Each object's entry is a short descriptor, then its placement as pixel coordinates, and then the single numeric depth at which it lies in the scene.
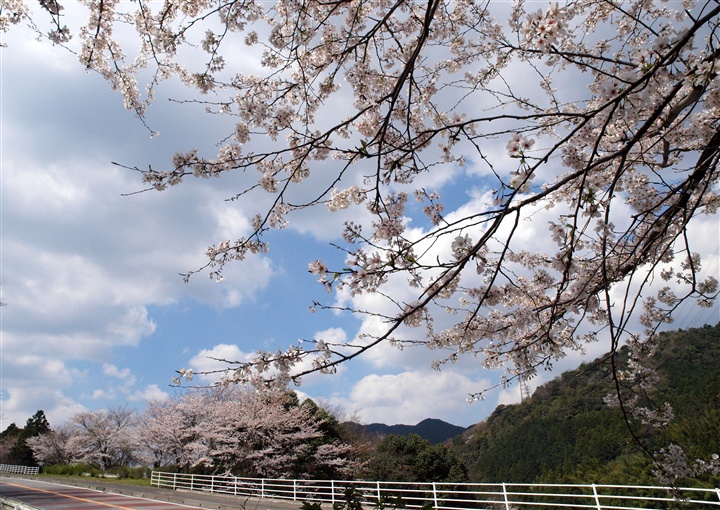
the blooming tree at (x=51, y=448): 35.09
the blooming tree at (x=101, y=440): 30.91
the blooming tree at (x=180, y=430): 19.34
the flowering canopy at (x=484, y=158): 1.95
